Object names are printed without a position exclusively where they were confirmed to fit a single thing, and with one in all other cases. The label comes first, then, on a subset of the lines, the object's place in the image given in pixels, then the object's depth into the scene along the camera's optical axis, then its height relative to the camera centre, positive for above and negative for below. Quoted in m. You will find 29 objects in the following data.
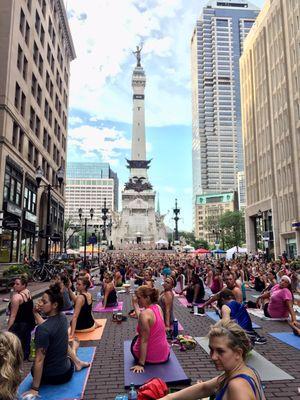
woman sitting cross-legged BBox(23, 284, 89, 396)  5.16 -1.48
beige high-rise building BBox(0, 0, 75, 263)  26.36 +13.35
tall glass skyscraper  189.75 +87.00
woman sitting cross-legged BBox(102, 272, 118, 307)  13.84 -1.70
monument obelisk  93.81 +14.70
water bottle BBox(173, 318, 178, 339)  9.00 -2.05
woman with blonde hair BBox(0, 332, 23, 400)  2.57 -0.87
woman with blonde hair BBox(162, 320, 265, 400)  2.61 -0.98
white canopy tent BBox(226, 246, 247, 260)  42.48 -0.02
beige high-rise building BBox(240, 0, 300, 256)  41.25 +17.69
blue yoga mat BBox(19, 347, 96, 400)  5.28 -2.23
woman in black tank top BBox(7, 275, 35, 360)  7.04 -1.33
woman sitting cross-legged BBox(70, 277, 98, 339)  8.90 -1.64
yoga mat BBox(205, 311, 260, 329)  11.45 -2.26
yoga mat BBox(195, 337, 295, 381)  6.05 -2.23
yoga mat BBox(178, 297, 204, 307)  14.69 -2.31
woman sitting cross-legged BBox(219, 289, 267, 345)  7.47 -1.30
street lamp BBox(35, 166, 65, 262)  19.98 +4.50
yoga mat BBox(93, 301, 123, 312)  13.50 -2.30
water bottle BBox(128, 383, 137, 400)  4.77 -2.00
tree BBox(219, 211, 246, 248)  94.88 +6.92
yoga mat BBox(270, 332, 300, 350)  8.30 -2.25
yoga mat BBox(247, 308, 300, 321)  11.10 -2.24
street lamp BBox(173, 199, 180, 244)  65.24 +7.34
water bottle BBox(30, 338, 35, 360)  7.48 -2.20
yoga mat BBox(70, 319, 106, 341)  9.17 -2.30
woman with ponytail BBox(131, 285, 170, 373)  6.07 -1.53
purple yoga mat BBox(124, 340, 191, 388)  5.73 -2.15
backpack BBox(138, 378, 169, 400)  4.05 -1.67
